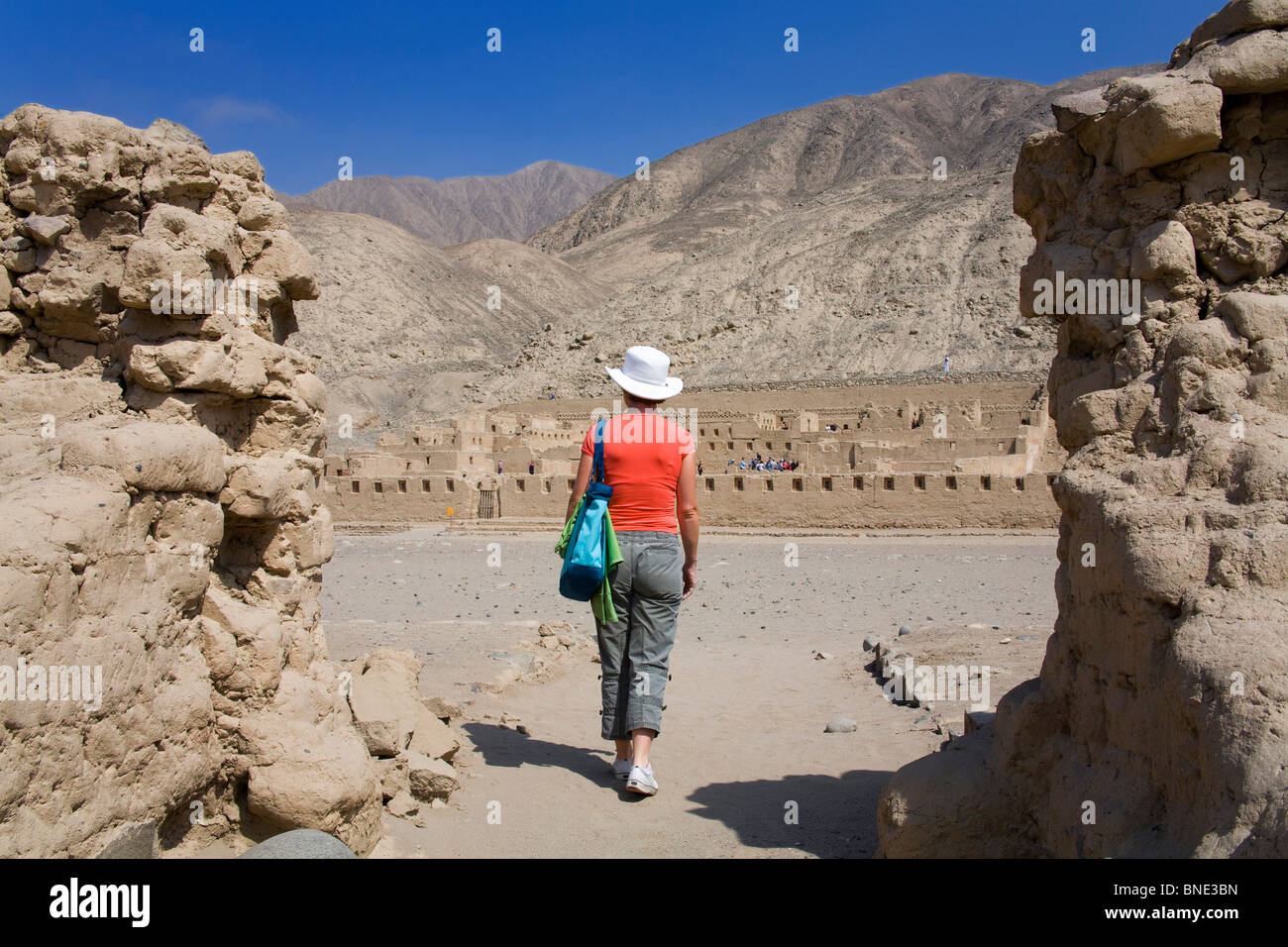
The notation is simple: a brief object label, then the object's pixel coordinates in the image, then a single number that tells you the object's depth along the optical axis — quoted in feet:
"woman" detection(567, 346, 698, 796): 14.46
